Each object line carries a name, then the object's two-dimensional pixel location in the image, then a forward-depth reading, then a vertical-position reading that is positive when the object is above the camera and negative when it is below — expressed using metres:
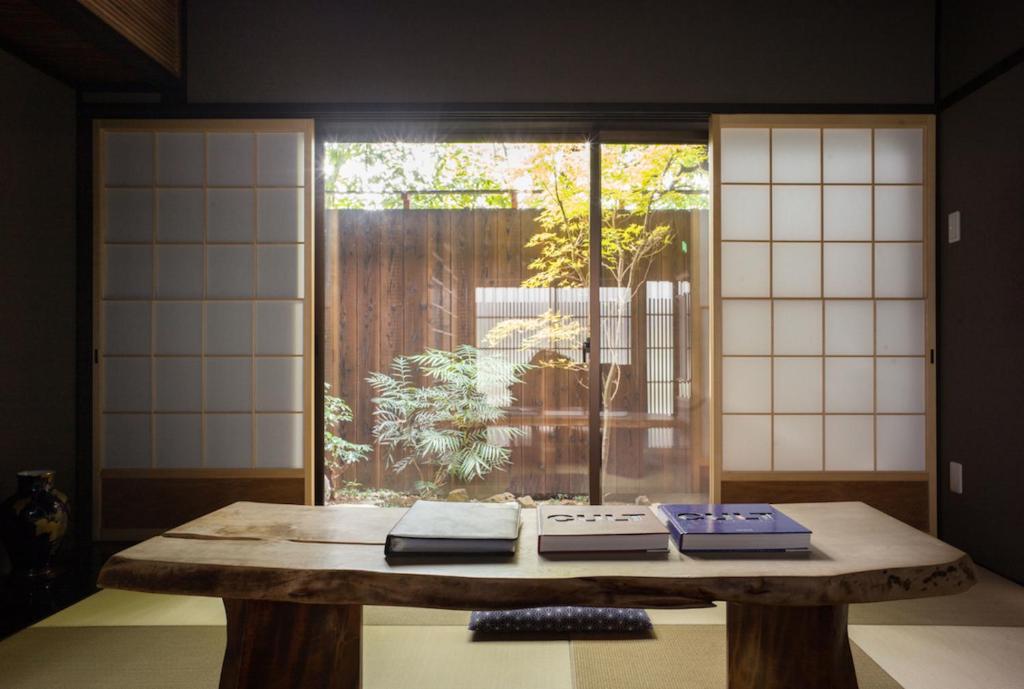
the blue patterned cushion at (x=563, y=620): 2.21 -0.94
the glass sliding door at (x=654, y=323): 4.10 +0.15
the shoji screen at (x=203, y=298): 3.40 +0.24
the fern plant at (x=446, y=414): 4.91 -0.51
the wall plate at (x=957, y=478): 3.15 -0.63
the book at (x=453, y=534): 1.30 -0.38
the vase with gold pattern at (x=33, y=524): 2.74 -0.75
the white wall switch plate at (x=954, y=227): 3.16 +0.57
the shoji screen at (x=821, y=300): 3.38 +0.24
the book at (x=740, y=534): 1.32 -0.38
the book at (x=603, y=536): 1.31 -0.38
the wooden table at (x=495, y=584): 1.20 -0.44
